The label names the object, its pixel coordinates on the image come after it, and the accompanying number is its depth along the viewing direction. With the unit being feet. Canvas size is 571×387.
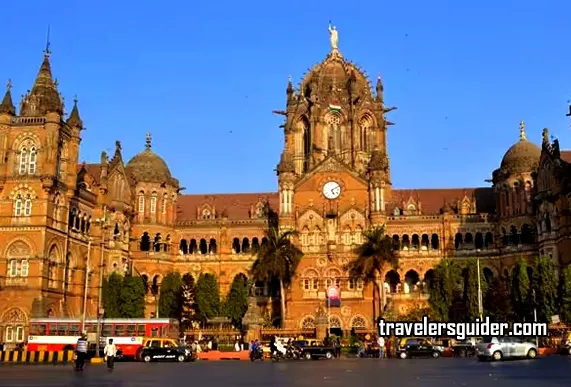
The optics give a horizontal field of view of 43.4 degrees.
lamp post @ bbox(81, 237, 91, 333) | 176.14
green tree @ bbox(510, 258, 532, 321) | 219.61
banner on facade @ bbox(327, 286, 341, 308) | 250.98
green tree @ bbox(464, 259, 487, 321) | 237.45
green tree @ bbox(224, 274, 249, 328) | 249.34
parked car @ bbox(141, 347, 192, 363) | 153.48
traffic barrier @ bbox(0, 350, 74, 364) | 146.42
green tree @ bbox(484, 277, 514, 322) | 232.73
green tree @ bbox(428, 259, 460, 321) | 244.42
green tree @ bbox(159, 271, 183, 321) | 250.16
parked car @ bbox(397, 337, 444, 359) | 167.43
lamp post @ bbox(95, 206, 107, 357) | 234.15
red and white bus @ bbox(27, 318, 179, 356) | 184.14
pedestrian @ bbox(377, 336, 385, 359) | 174.19
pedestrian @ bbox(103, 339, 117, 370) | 112.27
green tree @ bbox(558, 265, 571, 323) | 207.10
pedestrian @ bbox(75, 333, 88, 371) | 108.88
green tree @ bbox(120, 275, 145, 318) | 236.63
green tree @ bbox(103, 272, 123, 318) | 236.84
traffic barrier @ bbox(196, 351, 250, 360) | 173.24
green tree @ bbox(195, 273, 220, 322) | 250.57
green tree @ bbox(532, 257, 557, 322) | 212.02
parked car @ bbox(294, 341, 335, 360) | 166.71
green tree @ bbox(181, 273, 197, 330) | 258.57
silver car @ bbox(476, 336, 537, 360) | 140.36
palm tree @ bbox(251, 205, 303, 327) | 242.78
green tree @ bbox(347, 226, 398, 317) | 243.40
